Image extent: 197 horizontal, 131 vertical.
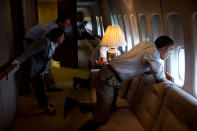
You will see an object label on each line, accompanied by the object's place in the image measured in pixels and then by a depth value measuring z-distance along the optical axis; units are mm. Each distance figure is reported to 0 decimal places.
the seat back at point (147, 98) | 2407
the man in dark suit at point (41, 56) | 3533
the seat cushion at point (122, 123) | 2541
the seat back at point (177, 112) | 1807
